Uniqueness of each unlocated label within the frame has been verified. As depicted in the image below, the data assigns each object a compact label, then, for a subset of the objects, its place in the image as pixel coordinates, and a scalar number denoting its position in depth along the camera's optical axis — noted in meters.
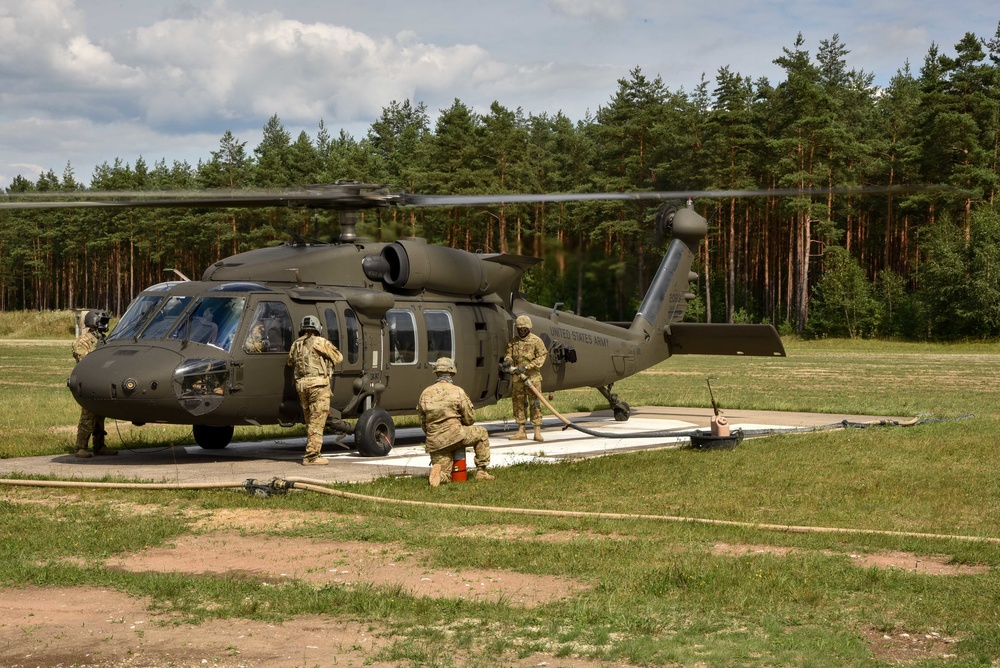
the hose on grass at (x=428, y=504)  9.90
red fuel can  13.08
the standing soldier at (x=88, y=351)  15.34
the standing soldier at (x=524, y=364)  17.61
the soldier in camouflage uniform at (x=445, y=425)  12.94
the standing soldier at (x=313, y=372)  14.49
